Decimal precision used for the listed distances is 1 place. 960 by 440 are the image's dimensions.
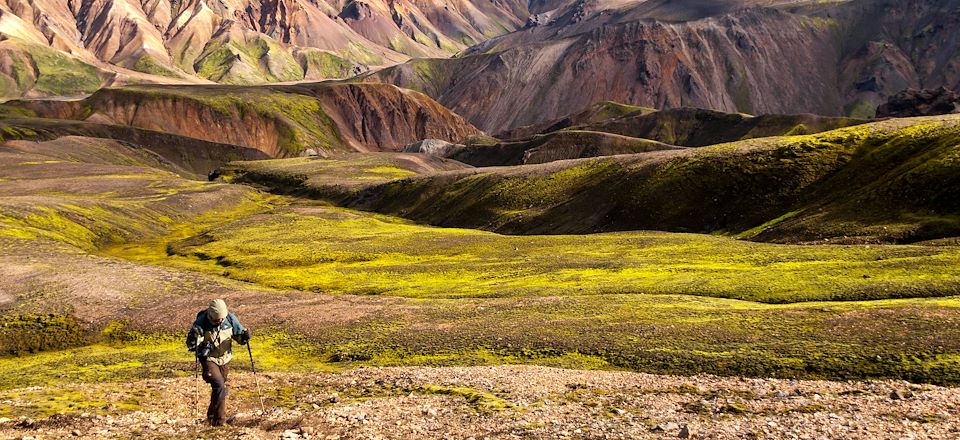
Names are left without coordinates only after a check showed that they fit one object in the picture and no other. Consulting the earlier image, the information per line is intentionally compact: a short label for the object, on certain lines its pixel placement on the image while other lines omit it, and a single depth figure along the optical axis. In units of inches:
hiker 800.3
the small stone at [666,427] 754.6
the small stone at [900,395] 857.5
